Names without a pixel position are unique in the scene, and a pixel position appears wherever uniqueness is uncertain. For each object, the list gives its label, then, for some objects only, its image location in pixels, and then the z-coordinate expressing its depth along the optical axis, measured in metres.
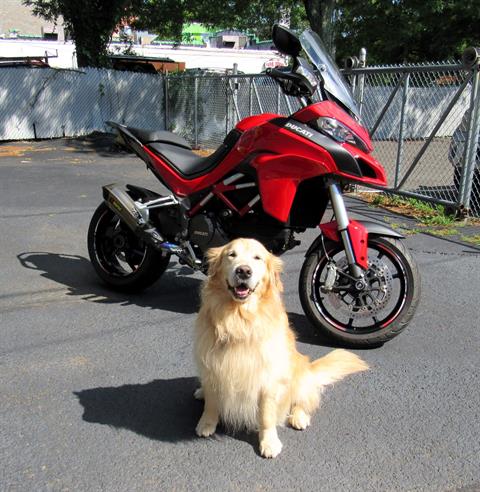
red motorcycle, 3.55
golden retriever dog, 2.61
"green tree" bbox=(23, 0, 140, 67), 16.20
